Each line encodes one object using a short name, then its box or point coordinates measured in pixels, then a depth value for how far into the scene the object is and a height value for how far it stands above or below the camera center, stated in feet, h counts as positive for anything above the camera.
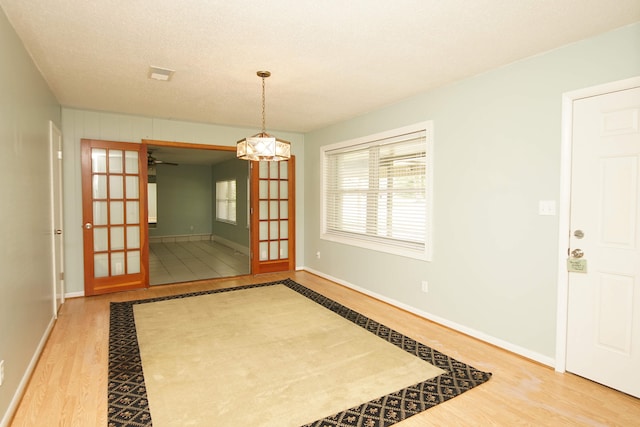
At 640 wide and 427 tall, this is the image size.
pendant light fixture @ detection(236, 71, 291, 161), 9.76 +1.57
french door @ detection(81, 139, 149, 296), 14.71 -0.71
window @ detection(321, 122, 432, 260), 12.57 +0.46
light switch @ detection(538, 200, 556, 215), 8.59 -0.11
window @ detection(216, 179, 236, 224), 29.78 +0.00
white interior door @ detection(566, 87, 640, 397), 7.35 -0.91
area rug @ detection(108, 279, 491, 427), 6.73 -4.19
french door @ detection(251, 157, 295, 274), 18.93 -0.87
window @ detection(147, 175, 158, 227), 31.78 -0.23
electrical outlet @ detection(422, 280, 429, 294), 12.10 -3.03
